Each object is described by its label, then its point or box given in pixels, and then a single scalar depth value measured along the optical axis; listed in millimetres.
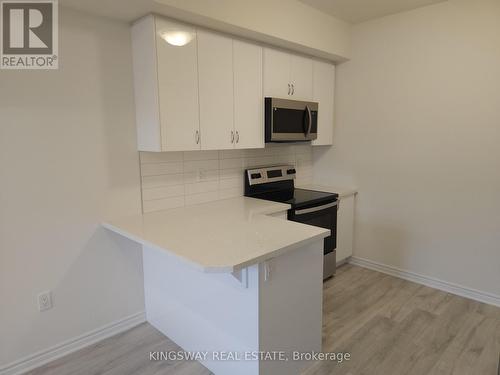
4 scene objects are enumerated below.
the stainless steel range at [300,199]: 2836
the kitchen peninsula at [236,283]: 1673
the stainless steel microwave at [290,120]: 2773
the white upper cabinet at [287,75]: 2770
